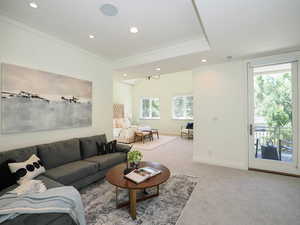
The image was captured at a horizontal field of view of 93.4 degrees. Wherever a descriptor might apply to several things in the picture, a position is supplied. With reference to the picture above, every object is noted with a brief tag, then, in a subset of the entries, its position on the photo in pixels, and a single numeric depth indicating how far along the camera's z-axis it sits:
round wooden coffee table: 1.81
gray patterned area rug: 1.77
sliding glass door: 3.04
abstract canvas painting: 2.27
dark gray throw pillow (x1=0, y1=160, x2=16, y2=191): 1.75
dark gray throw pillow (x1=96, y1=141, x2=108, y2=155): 3.16
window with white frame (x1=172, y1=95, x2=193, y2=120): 8.13
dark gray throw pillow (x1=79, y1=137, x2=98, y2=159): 3.00
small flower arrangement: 2.26
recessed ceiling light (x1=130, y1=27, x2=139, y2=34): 2.55
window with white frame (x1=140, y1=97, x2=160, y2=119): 9.11
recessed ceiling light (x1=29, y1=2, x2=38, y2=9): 1.98
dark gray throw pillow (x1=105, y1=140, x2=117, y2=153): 3.24
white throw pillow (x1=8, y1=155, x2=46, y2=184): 1.88
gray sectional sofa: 1.71
